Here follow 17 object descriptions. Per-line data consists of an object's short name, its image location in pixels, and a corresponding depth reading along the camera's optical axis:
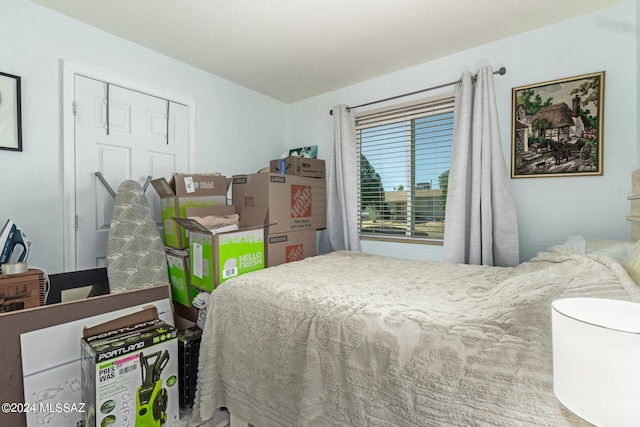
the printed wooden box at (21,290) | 1.46
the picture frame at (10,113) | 1.73
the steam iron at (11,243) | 1.58
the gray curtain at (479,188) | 2.17
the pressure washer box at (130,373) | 1.31
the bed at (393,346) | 0.84
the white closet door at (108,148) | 2.05
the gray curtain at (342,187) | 2.95
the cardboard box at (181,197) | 2.10
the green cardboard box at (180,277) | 2.06
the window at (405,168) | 2.61
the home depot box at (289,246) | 2.25
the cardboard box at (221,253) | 1.80
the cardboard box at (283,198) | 2.32
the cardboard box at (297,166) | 2.81
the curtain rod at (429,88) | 2.24
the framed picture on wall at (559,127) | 1.93
